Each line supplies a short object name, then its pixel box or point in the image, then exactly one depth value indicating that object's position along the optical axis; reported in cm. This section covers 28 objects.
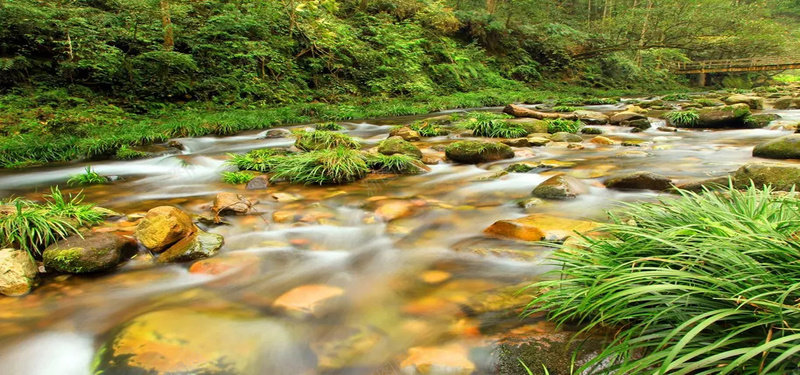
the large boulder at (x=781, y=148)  596
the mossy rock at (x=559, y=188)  471
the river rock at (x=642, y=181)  476
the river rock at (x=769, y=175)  393
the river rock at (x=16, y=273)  290
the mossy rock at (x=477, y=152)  693
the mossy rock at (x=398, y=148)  707
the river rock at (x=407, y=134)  955
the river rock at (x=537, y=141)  838
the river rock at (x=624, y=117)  1145
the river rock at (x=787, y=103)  1493
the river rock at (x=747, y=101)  1470
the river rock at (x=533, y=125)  991
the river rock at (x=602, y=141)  855
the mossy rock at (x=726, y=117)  1024
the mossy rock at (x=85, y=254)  320
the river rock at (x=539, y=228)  347
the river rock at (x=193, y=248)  343
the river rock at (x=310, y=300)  270
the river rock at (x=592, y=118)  1180
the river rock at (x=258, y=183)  588
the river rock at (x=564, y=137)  878
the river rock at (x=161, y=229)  359
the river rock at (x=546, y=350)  179
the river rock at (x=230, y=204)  456
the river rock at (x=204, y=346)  214
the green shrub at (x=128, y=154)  780
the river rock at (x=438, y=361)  196
